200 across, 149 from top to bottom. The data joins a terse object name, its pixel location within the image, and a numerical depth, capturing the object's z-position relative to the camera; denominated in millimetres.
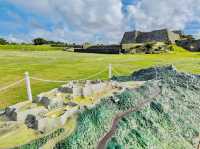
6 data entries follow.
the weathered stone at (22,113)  1806
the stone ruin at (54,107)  1724
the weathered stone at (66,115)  1768
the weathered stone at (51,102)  1967
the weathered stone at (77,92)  2170
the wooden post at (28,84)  4148
